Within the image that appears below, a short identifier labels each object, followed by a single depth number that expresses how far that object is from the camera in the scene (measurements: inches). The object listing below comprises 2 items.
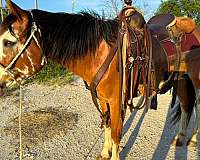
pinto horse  69.1
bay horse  52.4
